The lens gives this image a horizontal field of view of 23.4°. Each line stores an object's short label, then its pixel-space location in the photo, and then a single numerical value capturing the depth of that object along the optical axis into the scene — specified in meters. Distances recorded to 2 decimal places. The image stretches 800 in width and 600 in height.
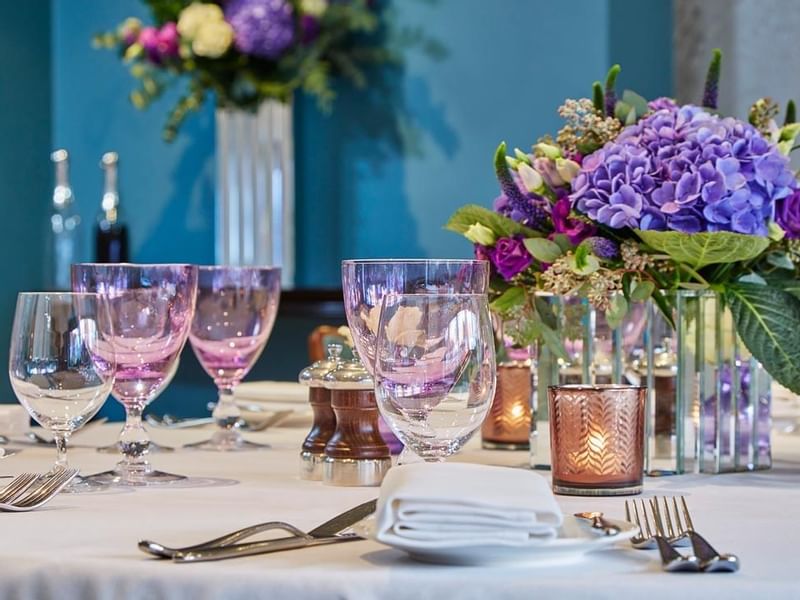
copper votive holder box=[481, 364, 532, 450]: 1.81
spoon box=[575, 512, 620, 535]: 1.21
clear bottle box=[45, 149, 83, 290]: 4.76
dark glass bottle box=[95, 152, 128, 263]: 4.53
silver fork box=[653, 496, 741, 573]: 1.16
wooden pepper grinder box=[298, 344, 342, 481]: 1.56
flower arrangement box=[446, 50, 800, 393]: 1.57
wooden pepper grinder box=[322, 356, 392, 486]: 1.52
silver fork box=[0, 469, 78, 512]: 1.37
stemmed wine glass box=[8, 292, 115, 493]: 1.45
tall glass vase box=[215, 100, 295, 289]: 4.44
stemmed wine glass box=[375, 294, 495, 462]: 1.33
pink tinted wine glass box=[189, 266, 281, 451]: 1.80
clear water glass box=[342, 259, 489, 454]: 1.49
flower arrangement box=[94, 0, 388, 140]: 4.15
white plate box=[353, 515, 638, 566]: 1.16
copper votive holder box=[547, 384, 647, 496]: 1.46
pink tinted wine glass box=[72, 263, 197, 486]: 1.55
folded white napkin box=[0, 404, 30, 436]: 1.91
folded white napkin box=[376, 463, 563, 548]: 1.16
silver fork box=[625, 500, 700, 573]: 1.16
